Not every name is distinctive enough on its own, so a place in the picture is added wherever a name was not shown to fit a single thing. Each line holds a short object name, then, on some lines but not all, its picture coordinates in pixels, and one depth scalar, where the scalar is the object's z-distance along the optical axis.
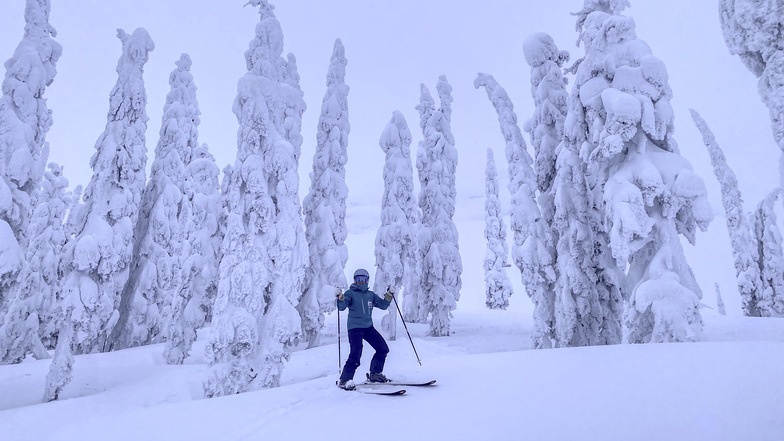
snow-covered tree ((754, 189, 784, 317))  23.17
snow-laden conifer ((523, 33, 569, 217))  15.52
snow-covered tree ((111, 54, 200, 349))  21.06
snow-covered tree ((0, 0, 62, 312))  14.17
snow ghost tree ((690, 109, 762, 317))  23.80
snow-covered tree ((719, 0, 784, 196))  4.49
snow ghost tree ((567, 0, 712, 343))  9.24
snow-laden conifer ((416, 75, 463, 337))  24.39
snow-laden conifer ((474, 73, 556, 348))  14.87
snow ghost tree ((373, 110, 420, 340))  22.72
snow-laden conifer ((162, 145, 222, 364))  18.16
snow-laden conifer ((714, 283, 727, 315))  38.24
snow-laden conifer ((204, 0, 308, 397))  11.89
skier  7.18
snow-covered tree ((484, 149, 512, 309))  38.25
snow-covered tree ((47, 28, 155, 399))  14.70
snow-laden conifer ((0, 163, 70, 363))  19.37
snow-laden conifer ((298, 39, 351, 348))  20.50
